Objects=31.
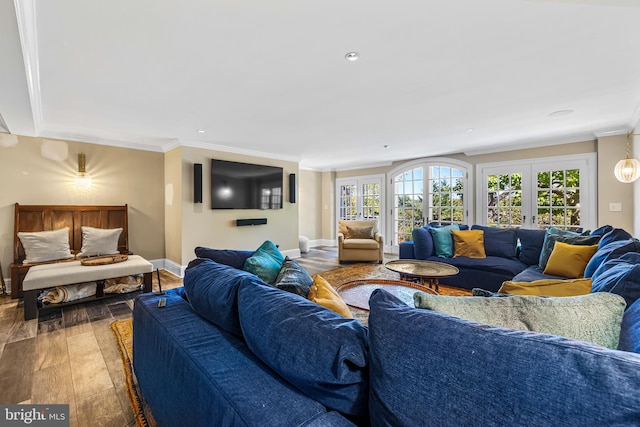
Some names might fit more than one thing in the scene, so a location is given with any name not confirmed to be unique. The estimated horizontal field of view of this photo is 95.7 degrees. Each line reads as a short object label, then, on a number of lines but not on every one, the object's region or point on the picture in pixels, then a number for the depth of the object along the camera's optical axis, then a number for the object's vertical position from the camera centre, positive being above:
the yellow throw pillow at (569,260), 2.80 -0.50
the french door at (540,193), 4.56 +0.29
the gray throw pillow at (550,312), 0.81 -0.30
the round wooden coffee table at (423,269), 2.91 -0.63
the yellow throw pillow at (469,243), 4.03 -0.47
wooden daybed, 3.18 -0.30
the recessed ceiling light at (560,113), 3.34 +1.14
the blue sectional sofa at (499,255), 3.27 -0.62
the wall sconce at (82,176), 4.32 +0.55
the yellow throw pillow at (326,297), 1.23 -0.38
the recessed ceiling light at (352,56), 2.11 +1.15
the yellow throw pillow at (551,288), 1.27 -0.35
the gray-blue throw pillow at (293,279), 1.47 -0.37
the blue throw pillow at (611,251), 1.97 -0.30
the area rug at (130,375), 1.61 -1.11
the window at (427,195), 5.91 +0.35
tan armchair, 5.67 -0.69
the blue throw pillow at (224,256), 1.97 -0.31
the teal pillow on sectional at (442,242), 4.16 -0.46
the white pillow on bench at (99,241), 4.05 -0.41
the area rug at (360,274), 4.28 -1.04
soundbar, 5.44 -0.19
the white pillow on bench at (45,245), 3.66 -0.42
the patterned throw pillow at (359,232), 6.00 -0.44
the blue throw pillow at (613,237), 2.57 -0.24
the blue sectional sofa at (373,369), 0.54 -0.39
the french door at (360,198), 7.26 +0.35
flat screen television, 5.10 +0.50
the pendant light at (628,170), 3.43 +0.48
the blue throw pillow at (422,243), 4.18 -0.47
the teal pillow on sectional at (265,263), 1.81 -0.34
